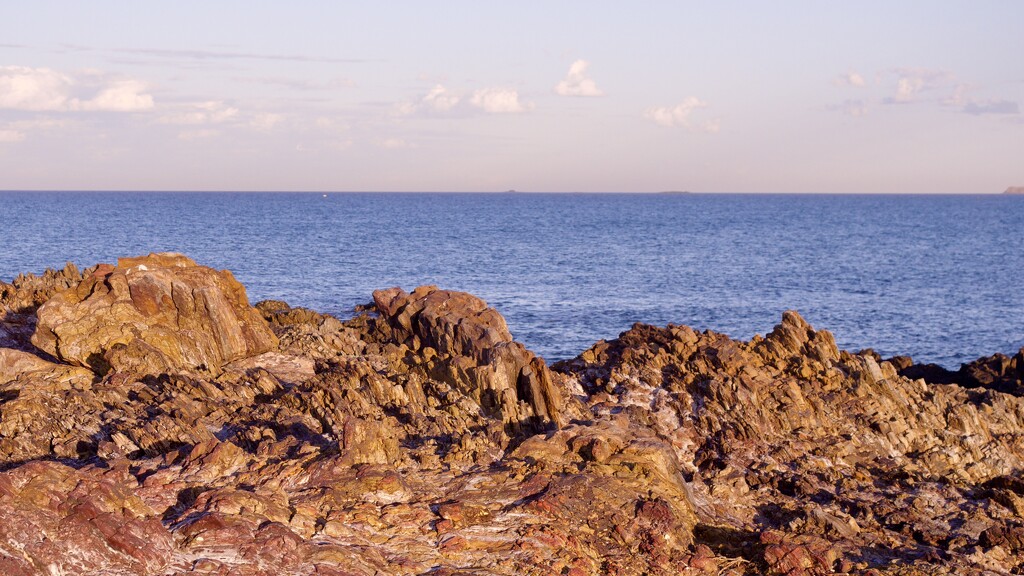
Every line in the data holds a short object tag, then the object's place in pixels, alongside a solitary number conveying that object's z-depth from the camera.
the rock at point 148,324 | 25.36
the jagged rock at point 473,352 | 24.20
